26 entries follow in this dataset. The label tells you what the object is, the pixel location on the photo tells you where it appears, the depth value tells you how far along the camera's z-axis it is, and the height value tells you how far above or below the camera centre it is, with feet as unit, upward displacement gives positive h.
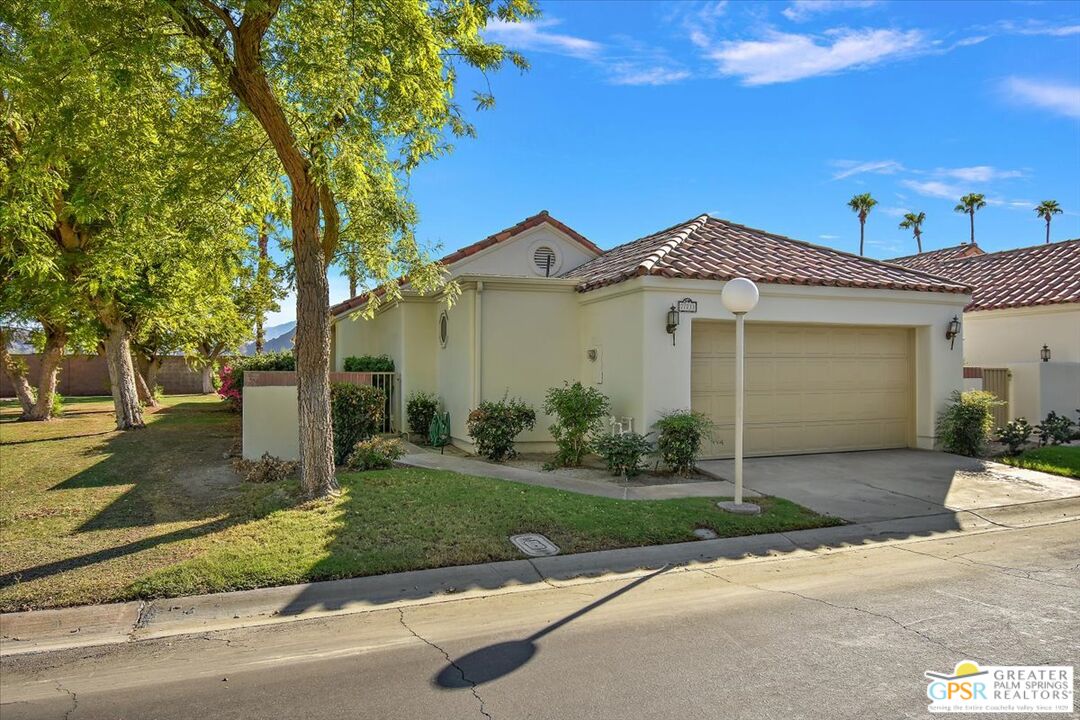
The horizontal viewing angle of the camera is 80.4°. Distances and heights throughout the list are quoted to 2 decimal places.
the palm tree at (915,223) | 157.81 +37.11
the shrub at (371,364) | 50.08 +0.49
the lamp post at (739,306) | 25.44 +2.60
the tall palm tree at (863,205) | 145.25 +38.30
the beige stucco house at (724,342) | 33.96 +1.75
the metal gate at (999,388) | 46.65 -1.18
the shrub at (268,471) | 30.96 -4.97
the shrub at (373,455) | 32.35 -4.35
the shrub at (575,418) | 33.73 -2.49
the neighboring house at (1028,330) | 44.96 +3.34
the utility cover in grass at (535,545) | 20.83 -5.84
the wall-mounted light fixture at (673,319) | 33.04 +2.69
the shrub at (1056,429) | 41.32 -3.73
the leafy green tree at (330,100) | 22.68 +10.40
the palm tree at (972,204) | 145.18 +38.71
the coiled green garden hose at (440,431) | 41.65 -4.02
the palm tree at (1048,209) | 150.51 +38.65
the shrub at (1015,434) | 38.65 -3.78
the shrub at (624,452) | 30.99 -3.95
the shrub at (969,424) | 38.32 -3.14
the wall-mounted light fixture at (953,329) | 39.86 +2.67
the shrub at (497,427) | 35.65 -3.17
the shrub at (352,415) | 34.60 -2.46
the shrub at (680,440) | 31.55 -3.40
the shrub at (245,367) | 59.57 +0.28
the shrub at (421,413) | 46.24 -3.09
